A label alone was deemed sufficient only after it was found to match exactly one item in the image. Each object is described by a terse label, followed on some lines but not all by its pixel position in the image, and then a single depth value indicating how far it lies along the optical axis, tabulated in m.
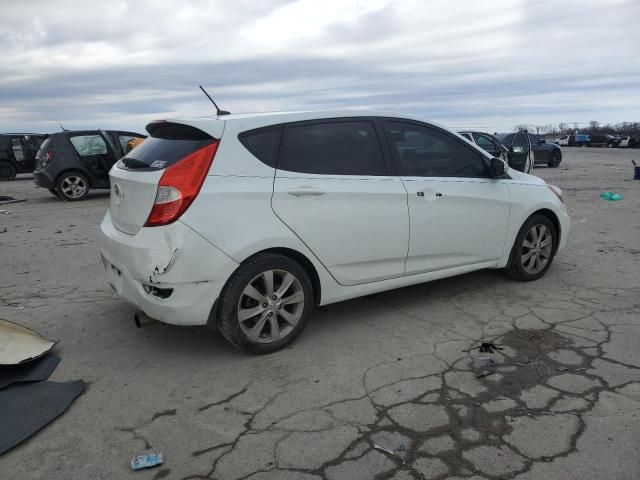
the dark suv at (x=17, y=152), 19.70
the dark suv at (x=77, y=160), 12.80
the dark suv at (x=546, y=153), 22.83
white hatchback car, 3.59
